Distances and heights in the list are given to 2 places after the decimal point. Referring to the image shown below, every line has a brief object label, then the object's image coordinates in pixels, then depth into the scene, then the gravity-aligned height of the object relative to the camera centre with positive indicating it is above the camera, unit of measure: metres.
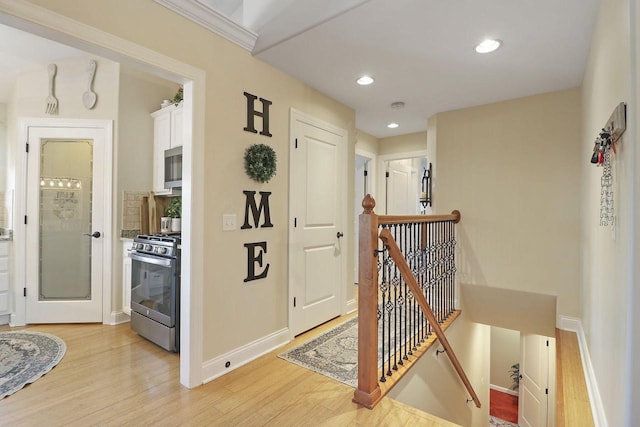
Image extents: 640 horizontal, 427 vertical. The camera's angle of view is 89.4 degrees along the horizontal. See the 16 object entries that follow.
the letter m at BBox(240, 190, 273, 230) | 2.57 +0.04
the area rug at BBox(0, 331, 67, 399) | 2.25 -1.17
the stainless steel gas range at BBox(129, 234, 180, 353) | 2.67 -0.67
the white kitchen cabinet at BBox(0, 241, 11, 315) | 3.46 -0.71
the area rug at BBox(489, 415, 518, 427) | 5.27 -3.43
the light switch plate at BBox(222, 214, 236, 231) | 2.40 -0.06
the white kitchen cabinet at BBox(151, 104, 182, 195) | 3.46 +0.86
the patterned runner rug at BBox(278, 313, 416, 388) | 2.42 -1.18
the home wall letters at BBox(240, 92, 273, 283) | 2.58 +0.00
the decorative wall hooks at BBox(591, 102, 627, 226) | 1.33 +0.29
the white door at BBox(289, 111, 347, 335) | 3.04 -0.06
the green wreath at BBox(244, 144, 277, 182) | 2.56 +0.42
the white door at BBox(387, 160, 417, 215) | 5.37 +0.45
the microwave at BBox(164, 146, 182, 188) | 3.27 +0.48
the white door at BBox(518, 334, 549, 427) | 4.43 -2.35
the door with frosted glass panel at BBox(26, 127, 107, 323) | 3.43 -0.13
